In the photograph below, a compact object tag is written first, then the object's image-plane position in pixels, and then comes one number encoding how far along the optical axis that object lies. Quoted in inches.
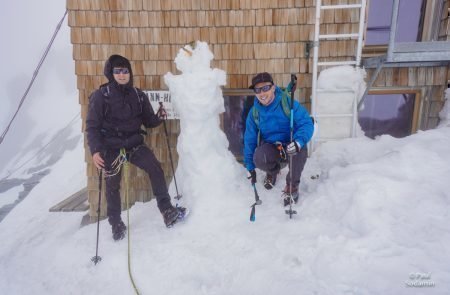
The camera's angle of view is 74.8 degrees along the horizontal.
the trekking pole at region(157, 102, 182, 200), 169.2
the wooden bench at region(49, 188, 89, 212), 242.4
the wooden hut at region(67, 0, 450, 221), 186.7
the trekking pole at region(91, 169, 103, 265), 134.8
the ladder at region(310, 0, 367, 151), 177.3
